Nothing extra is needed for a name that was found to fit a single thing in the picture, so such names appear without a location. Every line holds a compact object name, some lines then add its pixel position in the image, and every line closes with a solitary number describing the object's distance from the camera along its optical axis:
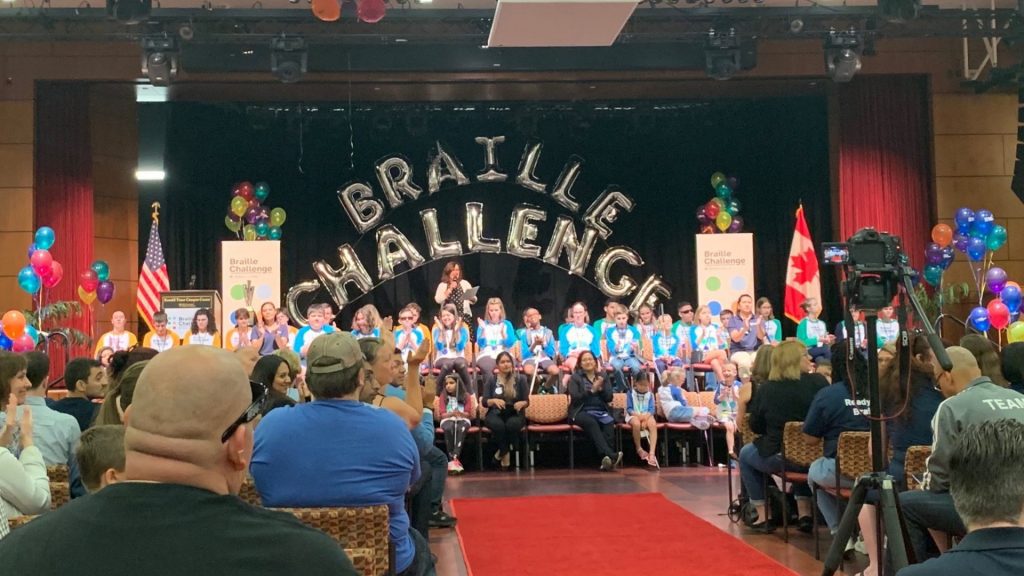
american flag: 13.08
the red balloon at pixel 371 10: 9.98
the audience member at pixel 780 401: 6.17
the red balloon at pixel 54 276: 11.43
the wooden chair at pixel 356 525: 2.92
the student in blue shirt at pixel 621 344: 11.23
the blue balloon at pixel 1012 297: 11.30
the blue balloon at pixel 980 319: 11.30
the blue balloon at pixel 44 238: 11.63
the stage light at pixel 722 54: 11.26
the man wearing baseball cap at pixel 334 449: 3.24
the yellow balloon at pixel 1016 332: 10.70
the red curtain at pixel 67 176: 12.40
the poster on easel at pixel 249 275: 12.76
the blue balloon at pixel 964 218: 12.03
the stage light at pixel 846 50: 11.09
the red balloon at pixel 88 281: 12.07
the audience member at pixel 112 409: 3.91
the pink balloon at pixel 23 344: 10.34
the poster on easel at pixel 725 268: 13.14
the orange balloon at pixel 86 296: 12.13
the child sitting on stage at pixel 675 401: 10.60
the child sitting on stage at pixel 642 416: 10.54
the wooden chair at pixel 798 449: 6.09
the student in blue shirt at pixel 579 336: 12.20
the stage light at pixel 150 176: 13.87
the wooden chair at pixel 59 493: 3.75
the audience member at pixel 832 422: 5.50
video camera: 3.76
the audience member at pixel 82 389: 5.27
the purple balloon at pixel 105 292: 12.48
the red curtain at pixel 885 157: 12.83
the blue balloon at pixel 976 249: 11.88
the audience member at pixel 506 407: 10.52
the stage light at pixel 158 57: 10.85
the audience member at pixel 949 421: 3.67
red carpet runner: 5.43
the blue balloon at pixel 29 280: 11.33
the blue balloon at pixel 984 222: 11.95
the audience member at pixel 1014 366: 4.55
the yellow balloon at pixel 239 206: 13.73
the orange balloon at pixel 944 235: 12.16
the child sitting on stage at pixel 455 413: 10.21
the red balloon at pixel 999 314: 11.14
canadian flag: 13.46
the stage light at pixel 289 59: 11.15
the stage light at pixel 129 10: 10.12
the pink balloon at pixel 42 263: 11.30
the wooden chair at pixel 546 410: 10.66
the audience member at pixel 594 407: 10.44
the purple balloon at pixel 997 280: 11.67
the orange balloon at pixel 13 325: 10.67
